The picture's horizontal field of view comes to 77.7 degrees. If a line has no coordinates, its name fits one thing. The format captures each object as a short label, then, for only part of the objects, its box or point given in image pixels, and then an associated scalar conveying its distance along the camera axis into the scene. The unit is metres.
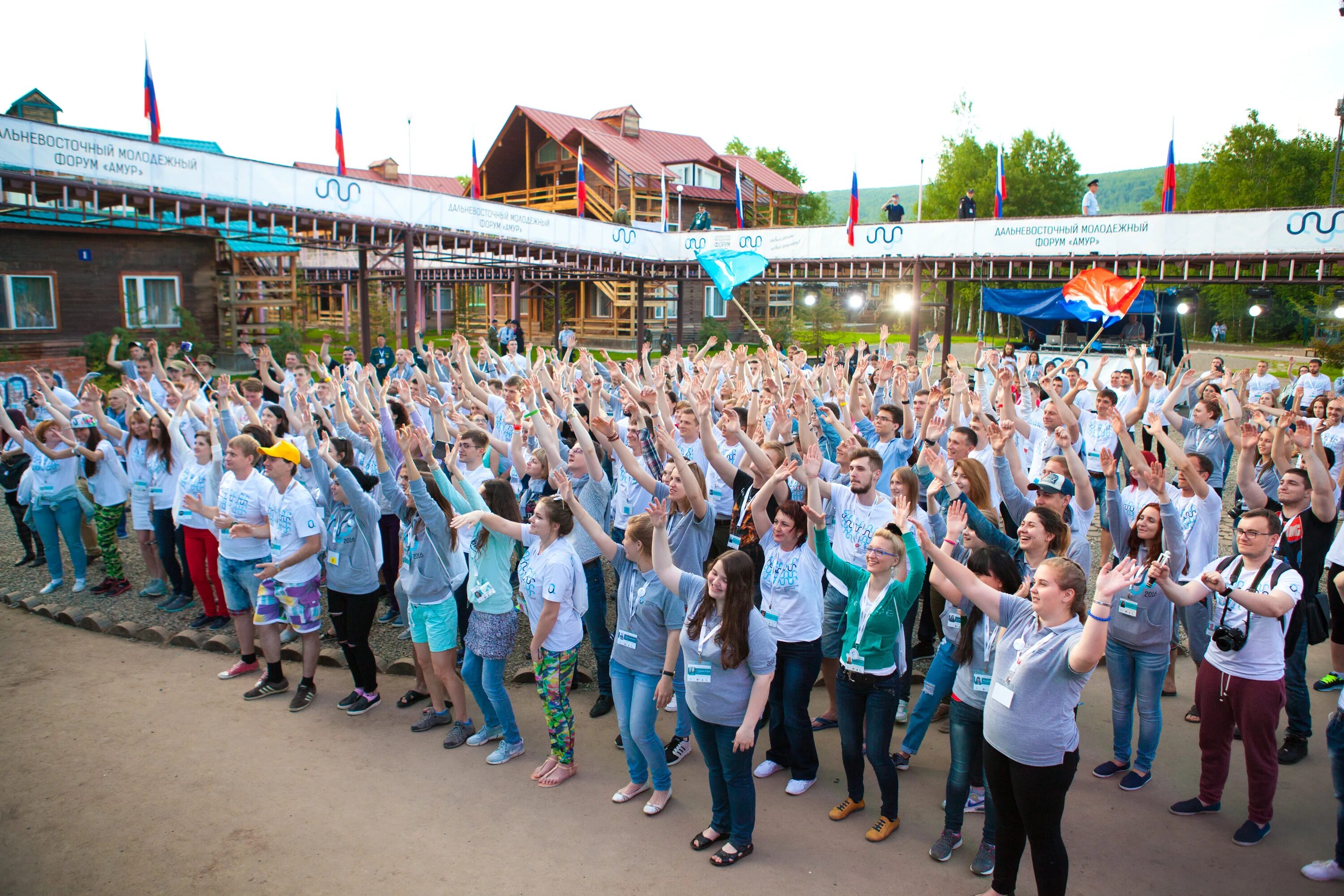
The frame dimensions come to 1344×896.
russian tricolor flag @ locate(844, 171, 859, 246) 21.14
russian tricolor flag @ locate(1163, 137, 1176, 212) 18.89
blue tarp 19.38
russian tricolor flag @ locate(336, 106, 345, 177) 17.89
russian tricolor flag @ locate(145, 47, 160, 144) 15.31
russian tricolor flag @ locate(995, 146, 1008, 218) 20.64
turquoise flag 11.09
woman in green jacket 4.00
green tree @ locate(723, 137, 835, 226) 65.50
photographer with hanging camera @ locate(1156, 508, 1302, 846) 3.95
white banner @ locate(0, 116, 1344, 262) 13.00
